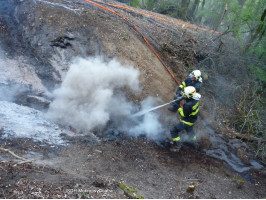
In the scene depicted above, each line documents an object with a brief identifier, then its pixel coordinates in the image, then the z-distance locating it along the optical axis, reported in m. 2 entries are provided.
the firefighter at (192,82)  6.85
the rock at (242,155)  6.78
